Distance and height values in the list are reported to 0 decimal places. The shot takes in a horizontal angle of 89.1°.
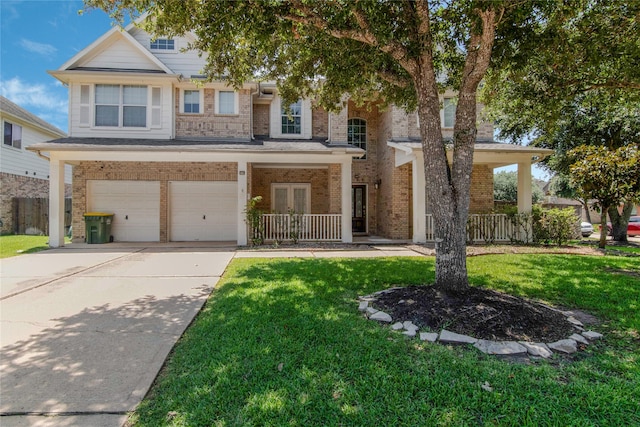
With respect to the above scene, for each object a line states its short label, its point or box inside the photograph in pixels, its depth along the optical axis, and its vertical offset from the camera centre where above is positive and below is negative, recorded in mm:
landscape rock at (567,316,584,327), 3720 -1233
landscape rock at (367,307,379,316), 4048 -1206
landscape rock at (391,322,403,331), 3586 -1241
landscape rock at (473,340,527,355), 3035 -1254
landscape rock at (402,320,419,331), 3543 -1227
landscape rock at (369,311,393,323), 3839 -1217
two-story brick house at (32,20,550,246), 11422 +2101
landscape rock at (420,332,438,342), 3277 -1238
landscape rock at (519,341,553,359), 3000 -1258
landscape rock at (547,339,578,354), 3084 -1256
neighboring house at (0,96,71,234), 15594 +2791
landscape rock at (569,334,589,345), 3259 -1251
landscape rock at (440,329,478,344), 3219 -1234
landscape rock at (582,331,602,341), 3368 -1253
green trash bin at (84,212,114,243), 11836 -459
